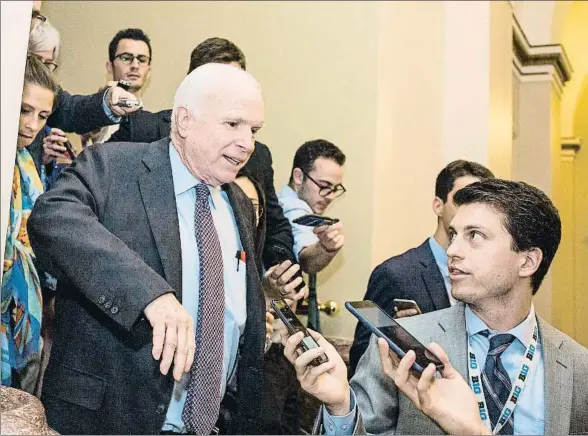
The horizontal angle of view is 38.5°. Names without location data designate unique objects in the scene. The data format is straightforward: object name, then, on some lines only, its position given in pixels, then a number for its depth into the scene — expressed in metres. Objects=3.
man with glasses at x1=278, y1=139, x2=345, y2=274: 3.35
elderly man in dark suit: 1.95
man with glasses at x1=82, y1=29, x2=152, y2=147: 2.93
